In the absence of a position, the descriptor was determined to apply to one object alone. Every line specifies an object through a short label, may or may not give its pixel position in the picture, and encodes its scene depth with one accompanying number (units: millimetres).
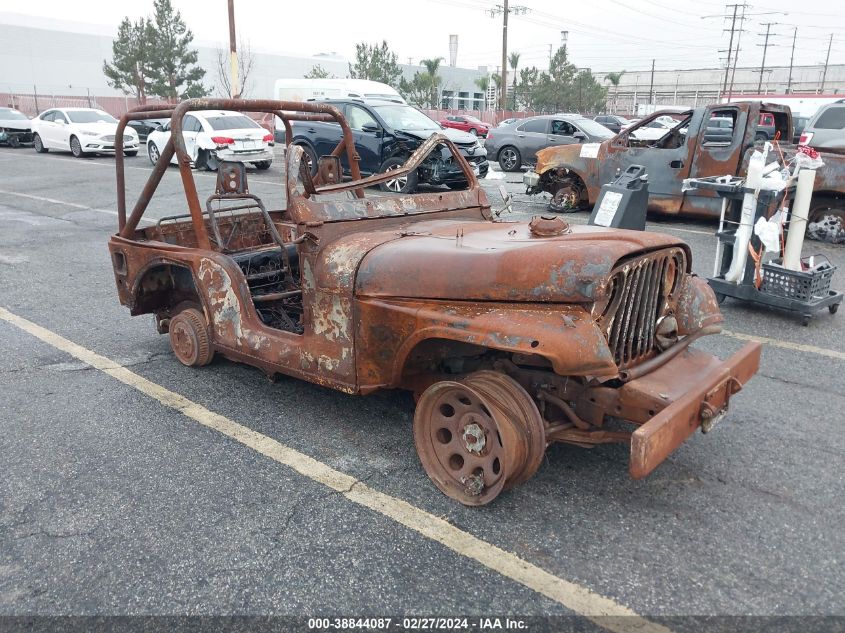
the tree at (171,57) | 42312
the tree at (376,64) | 54750
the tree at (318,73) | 54094
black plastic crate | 5496
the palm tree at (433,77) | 59219
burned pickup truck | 8914
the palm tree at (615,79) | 71812
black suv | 13148
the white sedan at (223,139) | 15781
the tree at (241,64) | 52844
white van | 20438
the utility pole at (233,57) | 25906
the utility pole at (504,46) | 36656
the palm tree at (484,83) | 68375
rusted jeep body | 2662
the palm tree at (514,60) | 72938
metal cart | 5520
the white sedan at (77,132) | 20031
